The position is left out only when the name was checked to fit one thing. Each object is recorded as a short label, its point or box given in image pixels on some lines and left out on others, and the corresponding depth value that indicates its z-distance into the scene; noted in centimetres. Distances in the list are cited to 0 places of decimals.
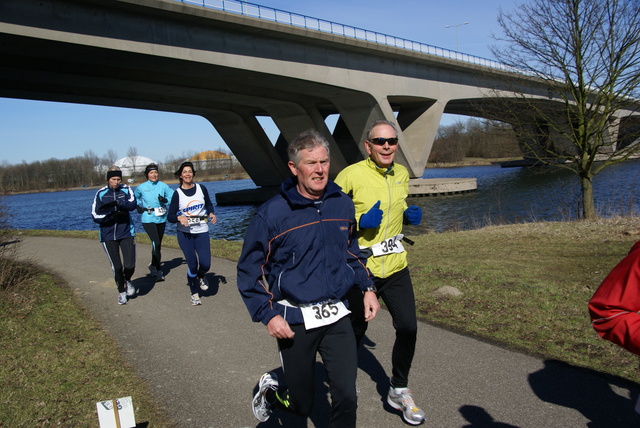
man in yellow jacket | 404
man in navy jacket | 317
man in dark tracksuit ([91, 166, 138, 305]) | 836
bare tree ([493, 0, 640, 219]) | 1562
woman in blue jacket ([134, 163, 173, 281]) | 1026
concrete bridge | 2158
